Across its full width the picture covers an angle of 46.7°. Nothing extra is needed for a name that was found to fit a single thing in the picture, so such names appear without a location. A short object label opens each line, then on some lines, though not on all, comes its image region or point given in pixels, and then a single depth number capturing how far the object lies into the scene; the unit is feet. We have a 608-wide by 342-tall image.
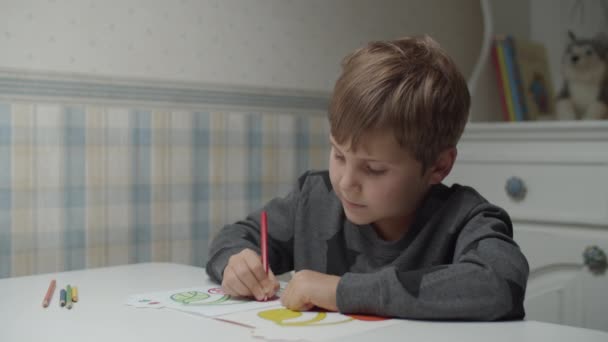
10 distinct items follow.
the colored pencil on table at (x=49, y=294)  3.00
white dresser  5.72
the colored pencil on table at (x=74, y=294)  3.11
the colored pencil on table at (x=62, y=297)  3.01
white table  2.46
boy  2.82
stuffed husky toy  6.99
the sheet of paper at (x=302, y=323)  2.48
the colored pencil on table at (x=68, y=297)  2.98
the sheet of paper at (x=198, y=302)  2.92
